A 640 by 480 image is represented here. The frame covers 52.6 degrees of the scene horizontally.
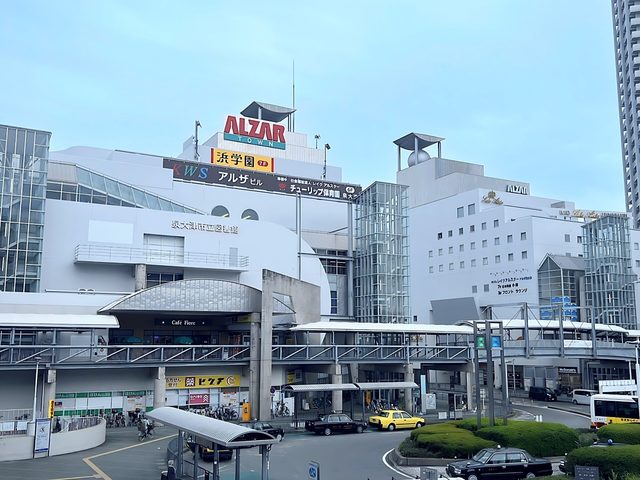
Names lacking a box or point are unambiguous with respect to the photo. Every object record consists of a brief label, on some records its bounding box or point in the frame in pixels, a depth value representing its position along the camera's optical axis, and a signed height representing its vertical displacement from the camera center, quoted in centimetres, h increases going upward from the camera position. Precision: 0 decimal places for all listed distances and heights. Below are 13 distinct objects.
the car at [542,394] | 5968 -589
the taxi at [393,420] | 4009 -559
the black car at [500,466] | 2341 -493
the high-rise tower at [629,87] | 11944 +4568
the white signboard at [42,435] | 2845 -461
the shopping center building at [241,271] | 4200 +524
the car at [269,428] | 3357 -512
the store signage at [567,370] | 6516 -406
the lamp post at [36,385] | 3322 -304
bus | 3509 -432
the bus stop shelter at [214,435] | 1831 -310
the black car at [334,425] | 3750 -549
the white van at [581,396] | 5526 -564
